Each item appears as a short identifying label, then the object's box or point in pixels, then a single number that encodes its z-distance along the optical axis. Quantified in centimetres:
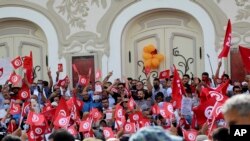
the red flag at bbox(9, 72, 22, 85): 1662
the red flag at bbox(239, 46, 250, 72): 1457
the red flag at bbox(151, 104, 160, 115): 1363
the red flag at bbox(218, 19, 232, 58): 1452
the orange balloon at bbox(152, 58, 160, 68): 1820
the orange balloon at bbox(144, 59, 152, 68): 1827
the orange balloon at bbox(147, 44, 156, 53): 1844
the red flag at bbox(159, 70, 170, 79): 1659
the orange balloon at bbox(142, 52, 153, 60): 1847
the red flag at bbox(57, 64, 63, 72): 1834
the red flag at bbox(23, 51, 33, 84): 1641
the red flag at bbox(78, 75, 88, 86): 1709
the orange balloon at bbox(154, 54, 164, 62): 1825
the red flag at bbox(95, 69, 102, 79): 1743
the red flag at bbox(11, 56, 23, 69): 1677
